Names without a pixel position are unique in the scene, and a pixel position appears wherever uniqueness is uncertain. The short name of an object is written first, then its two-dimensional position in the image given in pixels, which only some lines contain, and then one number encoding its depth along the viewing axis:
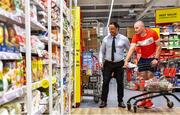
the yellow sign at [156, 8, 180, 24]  9.91
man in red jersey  5.86
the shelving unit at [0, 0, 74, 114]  1.92
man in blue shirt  6.22
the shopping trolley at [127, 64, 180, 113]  5.49
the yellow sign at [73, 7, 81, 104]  6.23
